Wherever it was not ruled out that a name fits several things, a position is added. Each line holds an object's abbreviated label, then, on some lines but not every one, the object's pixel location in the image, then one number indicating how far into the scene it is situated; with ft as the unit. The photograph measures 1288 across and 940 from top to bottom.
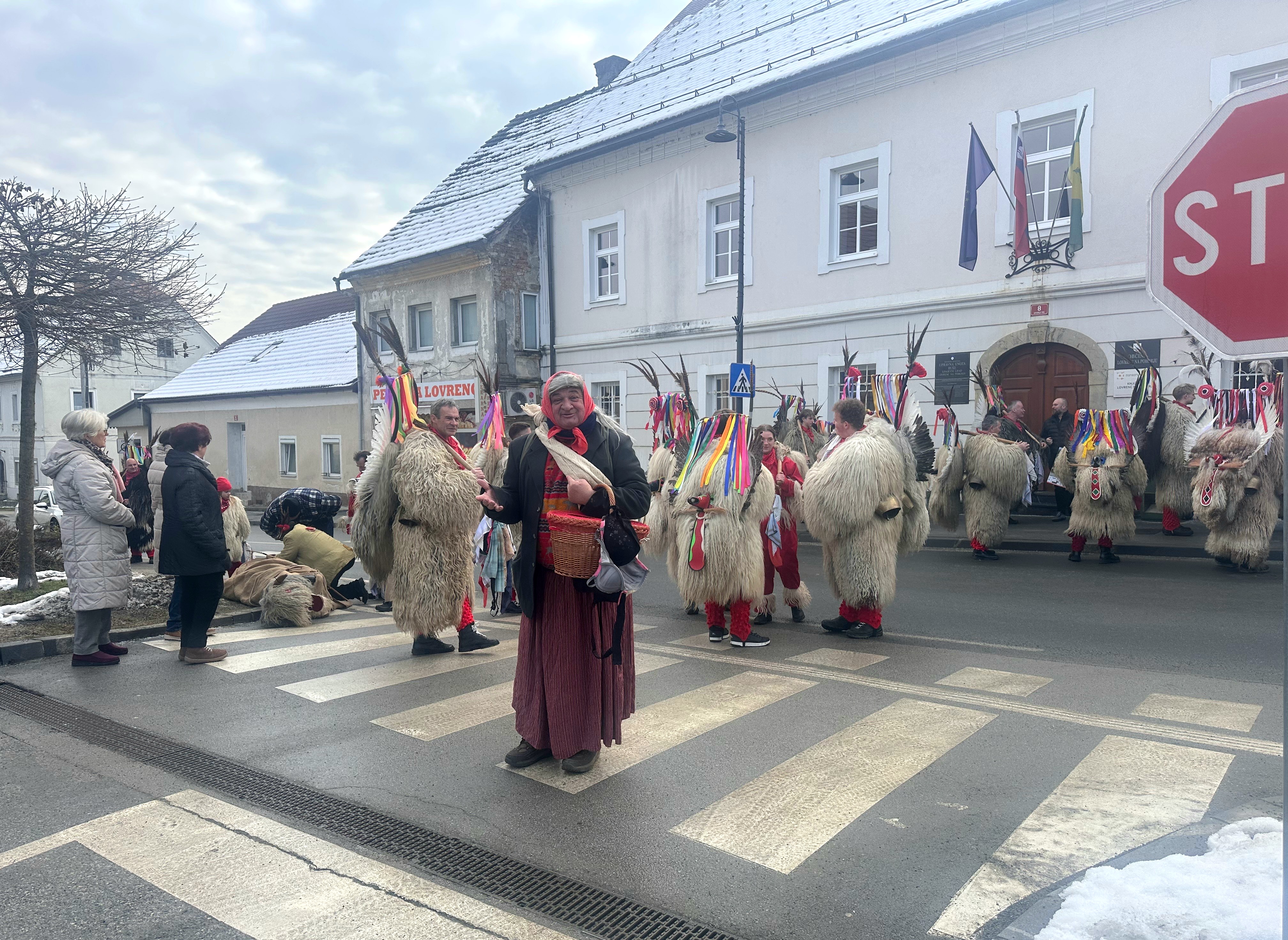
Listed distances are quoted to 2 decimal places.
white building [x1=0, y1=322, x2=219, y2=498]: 139.13
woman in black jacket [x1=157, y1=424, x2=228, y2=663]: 20.36
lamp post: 48.29
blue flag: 44.47
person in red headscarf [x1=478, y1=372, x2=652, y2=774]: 13.70
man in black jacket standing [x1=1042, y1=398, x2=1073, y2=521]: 43.06
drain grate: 9.64
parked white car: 67.51
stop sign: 7.16
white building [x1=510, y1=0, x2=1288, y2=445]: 42.01
